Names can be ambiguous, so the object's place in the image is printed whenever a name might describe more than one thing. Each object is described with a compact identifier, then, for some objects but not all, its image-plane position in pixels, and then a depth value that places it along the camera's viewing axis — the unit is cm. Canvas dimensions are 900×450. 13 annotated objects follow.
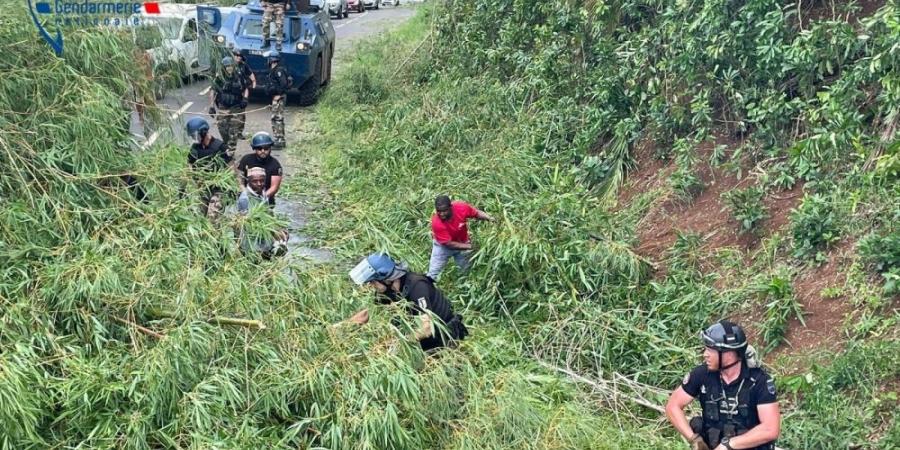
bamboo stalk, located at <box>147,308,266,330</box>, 572
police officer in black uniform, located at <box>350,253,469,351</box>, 609
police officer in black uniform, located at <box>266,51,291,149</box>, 1398
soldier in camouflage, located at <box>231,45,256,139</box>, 1287
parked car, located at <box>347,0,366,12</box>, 3994
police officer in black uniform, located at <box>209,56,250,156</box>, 1194
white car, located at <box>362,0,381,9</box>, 4153
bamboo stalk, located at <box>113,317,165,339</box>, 570
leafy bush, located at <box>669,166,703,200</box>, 914
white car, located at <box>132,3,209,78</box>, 941
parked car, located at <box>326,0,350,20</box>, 3559
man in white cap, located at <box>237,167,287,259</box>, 728
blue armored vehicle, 1634
